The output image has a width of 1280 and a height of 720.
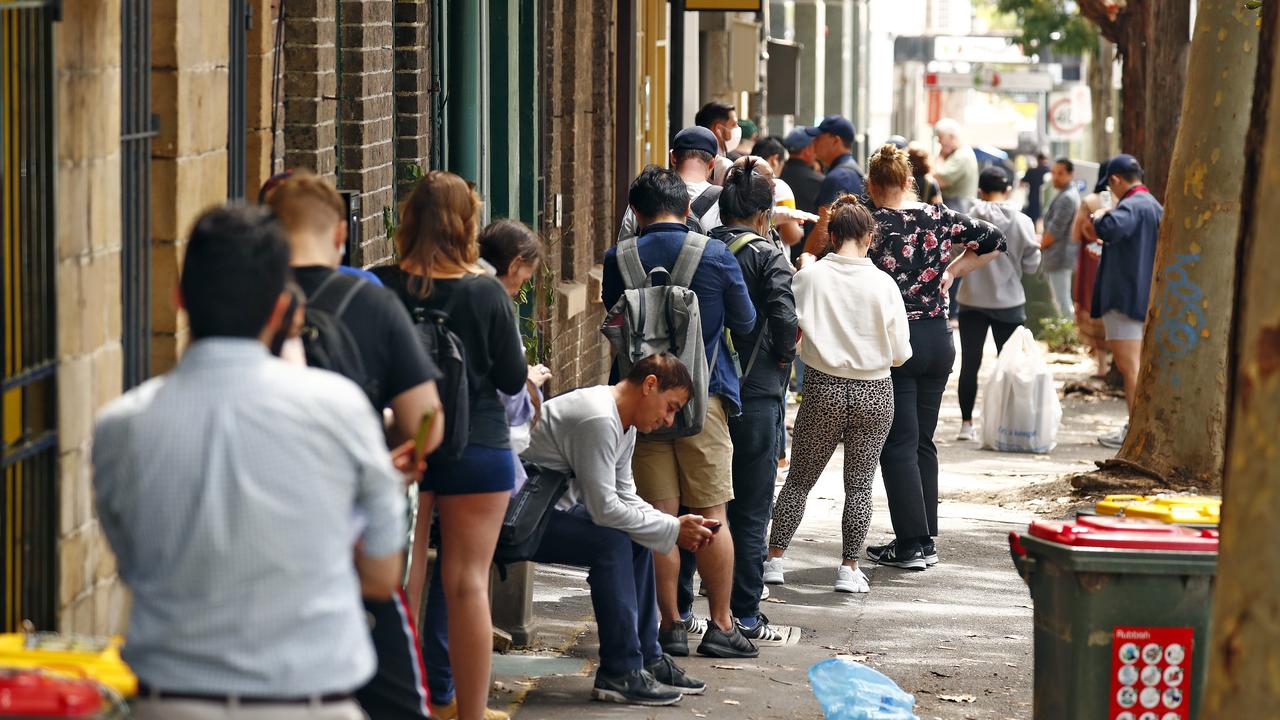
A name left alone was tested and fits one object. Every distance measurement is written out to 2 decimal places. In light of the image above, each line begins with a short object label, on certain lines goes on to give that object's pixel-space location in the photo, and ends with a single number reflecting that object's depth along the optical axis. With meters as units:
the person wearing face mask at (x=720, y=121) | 23.73
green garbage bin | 10.65
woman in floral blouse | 18.00
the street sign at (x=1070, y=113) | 82.00
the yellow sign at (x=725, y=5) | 31.50
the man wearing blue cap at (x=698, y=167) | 18.09
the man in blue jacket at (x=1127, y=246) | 25.92
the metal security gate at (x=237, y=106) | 12.30
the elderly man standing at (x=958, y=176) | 37.34
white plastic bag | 26.36
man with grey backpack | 14.21
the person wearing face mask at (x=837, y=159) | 25.19
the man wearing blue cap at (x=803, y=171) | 28.75
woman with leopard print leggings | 16.61
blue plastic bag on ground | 11.84
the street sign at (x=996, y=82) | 91.12
